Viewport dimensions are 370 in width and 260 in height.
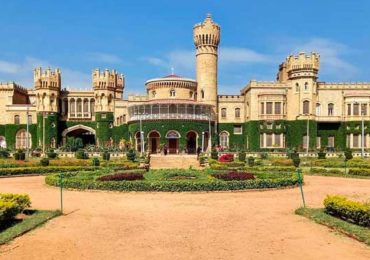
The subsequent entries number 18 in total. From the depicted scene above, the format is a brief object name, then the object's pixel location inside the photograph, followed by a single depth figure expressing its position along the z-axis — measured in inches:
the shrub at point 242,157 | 1747.0
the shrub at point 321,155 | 1819.6
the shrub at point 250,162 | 1543.3
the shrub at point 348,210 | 529.5
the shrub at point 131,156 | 1748.3
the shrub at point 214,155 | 1834.2
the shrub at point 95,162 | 1549.0
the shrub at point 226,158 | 1723.1
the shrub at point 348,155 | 1750.2
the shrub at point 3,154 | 1853.8
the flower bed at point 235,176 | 991.5
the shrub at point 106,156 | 1799.2
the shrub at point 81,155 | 1800.0
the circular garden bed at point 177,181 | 902.4
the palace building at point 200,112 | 2290.8
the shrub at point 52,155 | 1843.5
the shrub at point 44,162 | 1483.8
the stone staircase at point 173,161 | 1748.3
